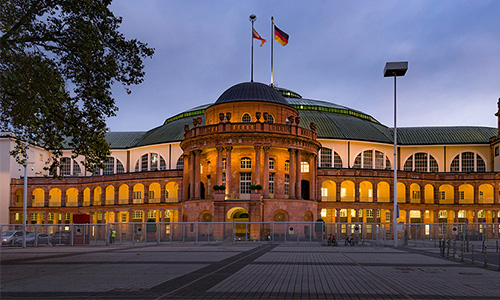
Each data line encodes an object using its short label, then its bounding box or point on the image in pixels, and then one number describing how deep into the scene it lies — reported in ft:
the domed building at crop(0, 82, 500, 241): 230.27
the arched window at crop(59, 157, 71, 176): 335.08
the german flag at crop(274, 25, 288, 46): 257.14
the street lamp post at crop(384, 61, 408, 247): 147.97
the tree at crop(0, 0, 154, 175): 81.41
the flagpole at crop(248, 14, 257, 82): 258.16
